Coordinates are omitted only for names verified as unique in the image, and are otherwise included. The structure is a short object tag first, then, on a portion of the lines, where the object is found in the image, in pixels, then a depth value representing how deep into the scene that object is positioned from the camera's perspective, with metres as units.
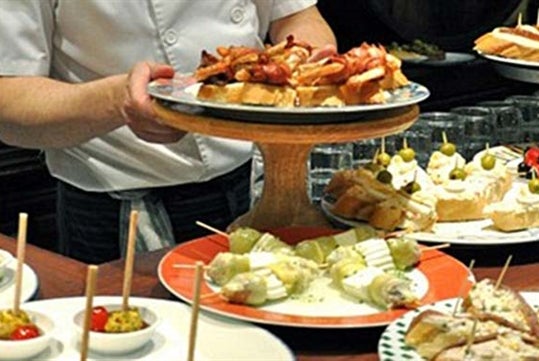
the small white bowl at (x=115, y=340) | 1.44
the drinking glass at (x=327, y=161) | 2.06
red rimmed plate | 1.50
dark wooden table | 1.51
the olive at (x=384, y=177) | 1.82
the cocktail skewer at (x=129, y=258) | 1.44
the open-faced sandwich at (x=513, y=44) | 2.20
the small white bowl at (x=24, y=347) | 1.42
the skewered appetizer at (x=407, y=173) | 1.83
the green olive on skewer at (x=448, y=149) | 1.93
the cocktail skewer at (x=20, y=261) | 1.45
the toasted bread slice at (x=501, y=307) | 1.46
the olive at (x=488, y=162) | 1.89
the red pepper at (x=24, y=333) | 1.43
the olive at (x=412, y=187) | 1.81
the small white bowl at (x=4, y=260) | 1.59
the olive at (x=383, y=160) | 1.90
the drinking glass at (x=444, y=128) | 2.17
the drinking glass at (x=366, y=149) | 2.10
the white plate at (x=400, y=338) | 1.43
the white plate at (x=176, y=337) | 1.45
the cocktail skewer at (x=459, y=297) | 1.49
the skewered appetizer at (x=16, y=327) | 1.43
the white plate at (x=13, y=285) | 1.55
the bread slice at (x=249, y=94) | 1.64
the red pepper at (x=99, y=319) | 1.45
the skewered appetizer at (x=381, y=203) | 1.75
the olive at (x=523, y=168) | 1.98
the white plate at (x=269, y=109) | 1.60
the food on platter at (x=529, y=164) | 1.97
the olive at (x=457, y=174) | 1.87
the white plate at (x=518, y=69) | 2.10
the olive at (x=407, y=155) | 1.91
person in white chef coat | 1.87
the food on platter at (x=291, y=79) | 1.65
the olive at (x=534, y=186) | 1.82
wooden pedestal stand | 1.59
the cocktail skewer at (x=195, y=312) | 1.36
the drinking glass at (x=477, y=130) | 2.20
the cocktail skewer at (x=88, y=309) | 1.34
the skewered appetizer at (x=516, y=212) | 1.77
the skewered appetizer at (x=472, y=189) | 1.81
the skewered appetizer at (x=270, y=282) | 1.53
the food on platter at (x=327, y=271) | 1.53
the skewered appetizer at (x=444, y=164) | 1.88
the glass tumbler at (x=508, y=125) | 2.26
